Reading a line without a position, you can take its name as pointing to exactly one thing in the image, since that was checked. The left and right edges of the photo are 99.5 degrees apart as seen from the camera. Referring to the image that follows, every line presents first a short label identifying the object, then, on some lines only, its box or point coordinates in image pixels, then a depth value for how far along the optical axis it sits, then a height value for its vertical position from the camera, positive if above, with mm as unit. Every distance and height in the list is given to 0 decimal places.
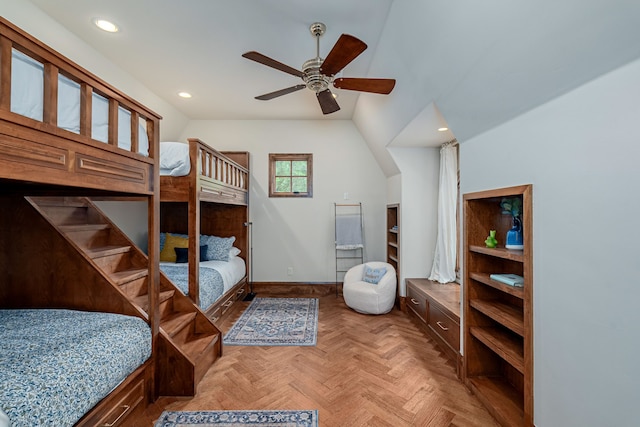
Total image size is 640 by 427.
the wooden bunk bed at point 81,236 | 1106 -150
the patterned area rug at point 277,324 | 2865 -1304
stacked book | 1688 -411
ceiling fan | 1868 +1109
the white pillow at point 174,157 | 2635 +583
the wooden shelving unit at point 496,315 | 1525 -660
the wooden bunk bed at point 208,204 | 2658 +173
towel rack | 4453 -340
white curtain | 3432 +4
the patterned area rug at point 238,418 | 1725 -1322
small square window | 4605 +711
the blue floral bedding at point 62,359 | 1103 -704
